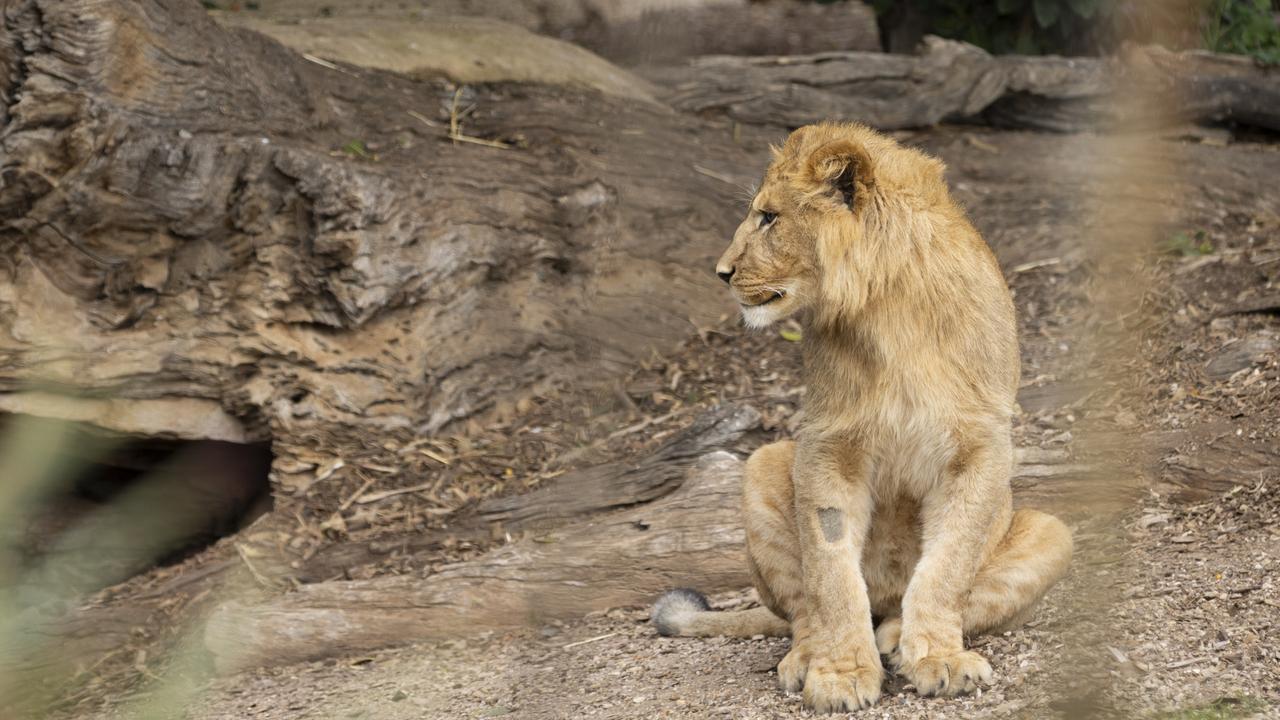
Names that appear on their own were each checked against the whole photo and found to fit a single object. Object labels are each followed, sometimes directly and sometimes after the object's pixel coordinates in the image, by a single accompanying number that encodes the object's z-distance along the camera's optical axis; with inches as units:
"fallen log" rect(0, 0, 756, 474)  533.6
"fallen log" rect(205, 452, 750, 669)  493.0
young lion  340.5
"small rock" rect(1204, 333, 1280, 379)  531.2
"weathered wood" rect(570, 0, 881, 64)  825.5
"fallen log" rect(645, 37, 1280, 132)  784.3
